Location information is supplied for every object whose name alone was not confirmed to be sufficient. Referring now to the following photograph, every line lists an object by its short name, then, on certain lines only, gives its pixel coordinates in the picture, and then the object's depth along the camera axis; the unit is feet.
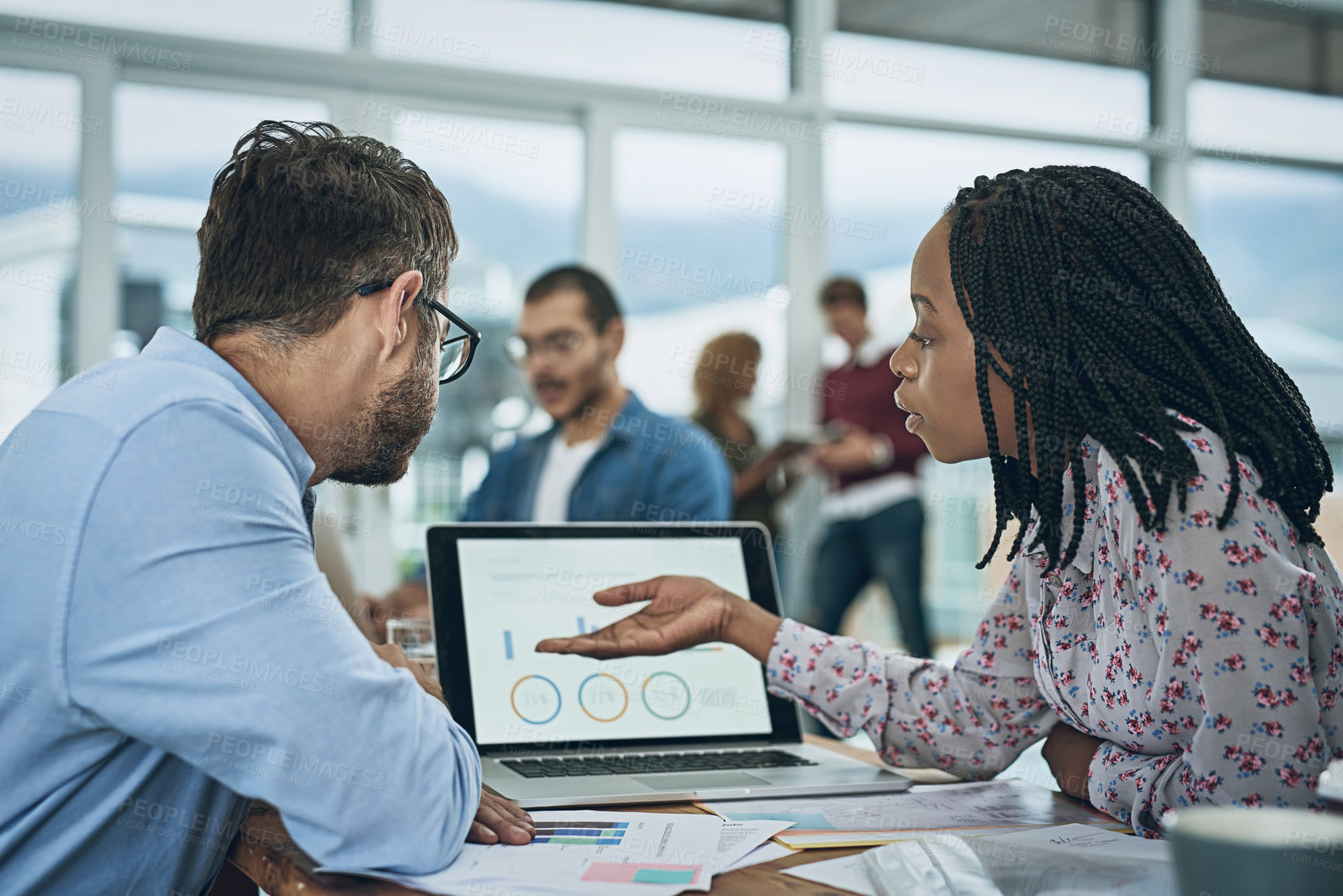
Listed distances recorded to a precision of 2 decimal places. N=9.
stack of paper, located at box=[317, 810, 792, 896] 2.64
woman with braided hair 2.92
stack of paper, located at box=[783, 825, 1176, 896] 2.43
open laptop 4.10
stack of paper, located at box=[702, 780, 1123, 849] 3.13
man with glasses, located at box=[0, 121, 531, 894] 2.61
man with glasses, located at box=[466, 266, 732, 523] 8.64
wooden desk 2.65
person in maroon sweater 12.80
